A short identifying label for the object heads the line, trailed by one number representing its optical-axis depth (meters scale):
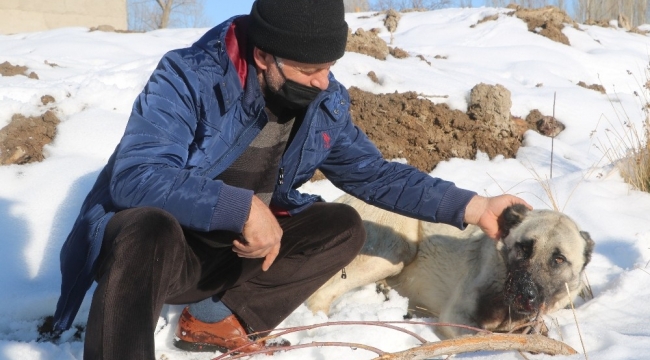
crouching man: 2.54
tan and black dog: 3.88
